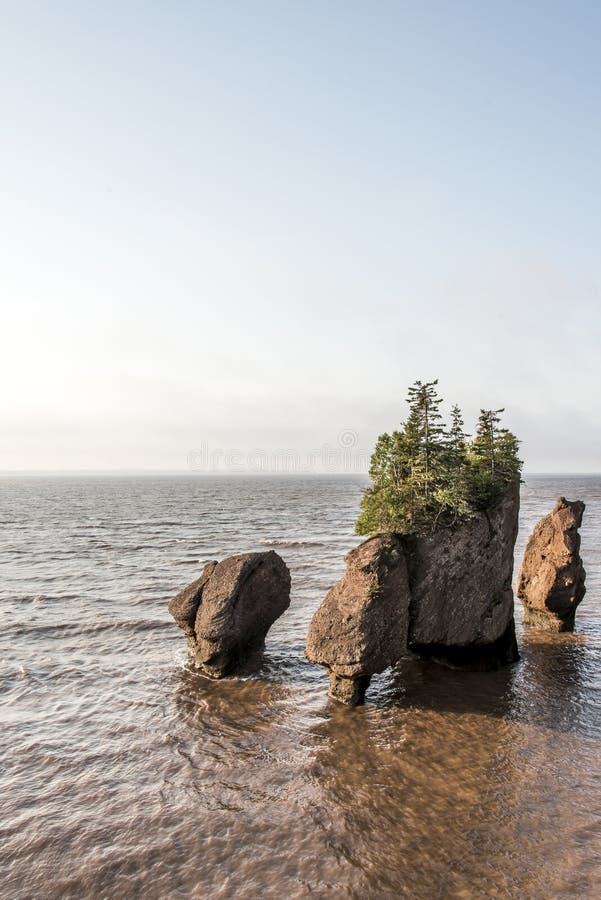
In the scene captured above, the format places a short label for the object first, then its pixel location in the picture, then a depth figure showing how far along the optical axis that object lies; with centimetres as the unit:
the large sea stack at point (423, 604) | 2186
